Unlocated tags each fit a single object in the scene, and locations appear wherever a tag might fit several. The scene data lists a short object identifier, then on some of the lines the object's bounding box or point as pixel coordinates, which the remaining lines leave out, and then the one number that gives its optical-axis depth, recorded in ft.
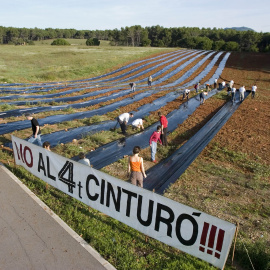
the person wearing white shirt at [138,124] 44.93
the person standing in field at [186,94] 73.00
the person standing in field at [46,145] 27.14
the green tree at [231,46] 276.41
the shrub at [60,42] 355.36
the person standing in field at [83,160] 24.20
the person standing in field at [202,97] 71.56
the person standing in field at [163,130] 38.59
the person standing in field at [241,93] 74.49
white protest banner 15.15
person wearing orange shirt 23.71
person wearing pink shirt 32.94
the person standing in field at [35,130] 31.91
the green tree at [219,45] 284.20
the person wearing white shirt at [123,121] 43.16
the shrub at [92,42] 376.89
